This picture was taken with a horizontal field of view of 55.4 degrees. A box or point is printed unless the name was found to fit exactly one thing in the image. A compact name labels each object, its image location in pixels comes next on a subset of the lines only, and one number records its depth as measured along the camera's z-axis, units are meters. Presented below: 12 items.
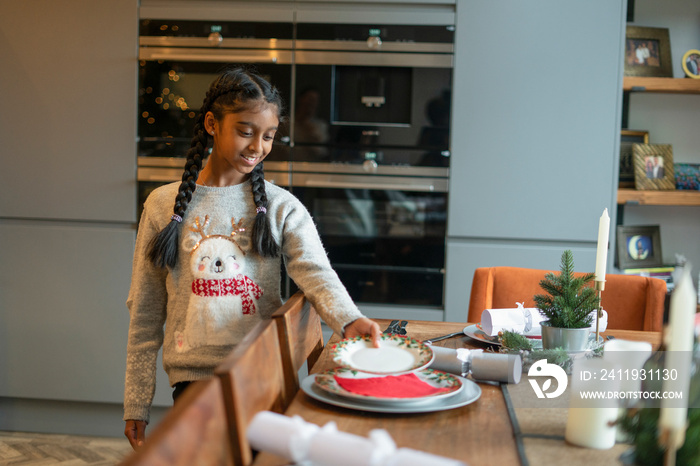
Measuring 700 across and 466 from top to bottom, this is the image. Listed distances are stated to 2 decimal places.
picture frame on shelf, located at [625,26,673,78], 2.69
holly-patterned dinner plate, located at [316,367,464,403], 0.91
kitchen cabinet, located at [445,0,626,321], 2.45
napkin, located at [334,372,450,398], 0.93
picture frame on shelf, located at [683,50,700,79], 2.67
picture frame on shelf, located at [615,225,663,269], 2.69
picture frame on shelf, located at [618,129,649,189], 2.70
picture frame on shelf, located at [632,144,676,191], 2.64
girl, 1.33
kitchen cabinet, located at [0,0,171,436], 2.62
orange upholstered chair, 1.74
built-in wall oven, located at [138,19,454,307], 2.53
